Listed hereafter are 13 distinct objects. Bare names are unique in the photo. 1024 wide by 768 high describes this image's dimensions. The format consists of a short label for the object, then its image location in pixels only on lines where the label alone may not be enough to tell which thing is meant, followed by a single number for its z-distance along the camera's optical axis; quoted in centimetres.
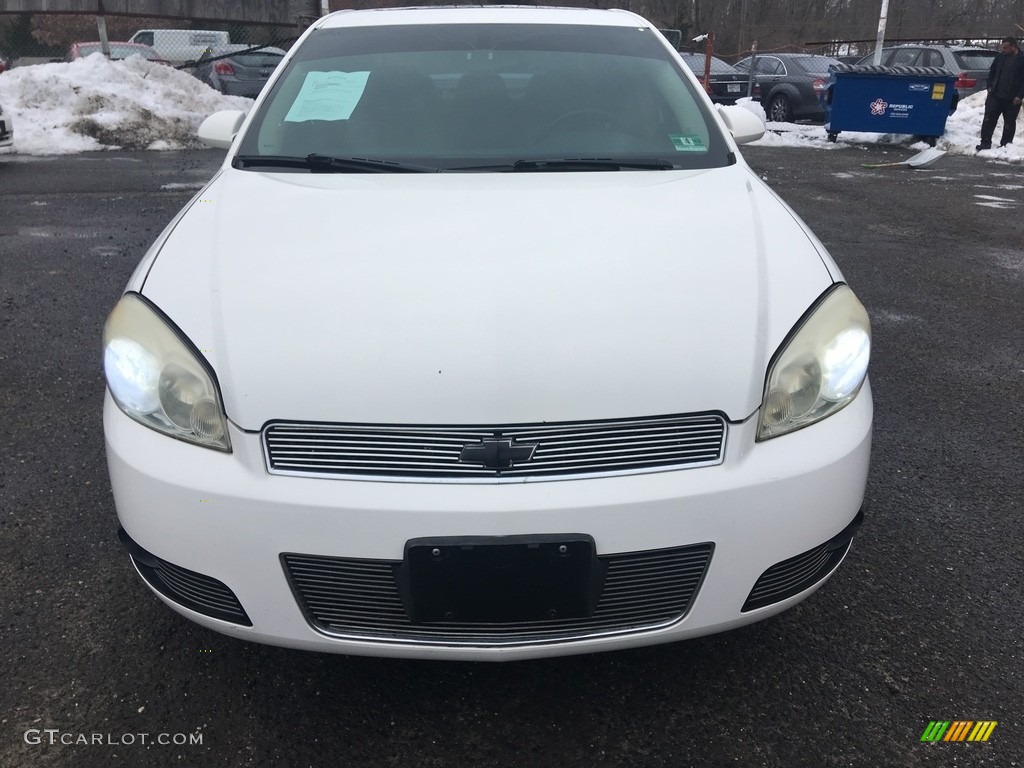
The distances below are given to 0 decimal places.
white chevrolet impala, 159
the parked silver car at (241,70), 1612
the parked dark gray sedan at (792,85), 1531
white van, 2219
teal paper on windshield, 276
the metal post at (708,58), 1448
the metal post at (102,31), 1398
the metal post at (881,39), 1659
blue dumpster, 1213
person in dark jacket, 1145
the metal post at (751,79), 1598
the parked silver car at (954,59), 1575
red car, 1902
